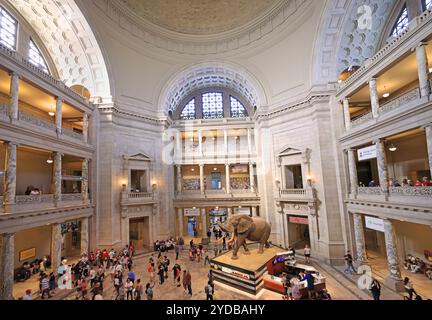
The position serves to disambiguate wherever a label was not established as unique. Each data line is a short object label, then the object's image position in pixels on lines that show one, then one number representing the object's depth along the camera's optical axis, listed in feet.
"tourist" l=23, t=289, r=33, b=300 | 28.19
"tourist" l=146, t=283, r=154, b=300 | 31.30
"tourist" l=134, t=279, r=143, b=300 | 30.82
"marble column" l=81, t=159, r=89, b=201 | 52.25
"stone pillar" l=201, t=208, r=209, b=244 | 79.39
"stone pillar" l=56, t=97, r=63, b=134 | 44.66
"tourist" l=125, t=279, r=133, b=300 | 32.51
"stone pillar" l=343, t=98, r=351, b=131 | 49.00
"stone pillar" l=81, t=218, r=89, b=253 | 51.93
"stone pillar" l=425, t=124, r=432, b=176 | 29.40
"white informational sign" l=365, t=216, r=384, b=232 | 38.90
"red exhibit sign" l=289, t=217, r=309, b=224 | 57.28
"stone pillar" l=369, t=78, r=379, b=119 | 39.73
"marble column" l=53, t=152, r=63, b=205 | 43.27
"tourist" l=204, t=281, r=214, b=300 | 31.59
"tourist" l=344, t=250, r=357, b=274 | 43.98
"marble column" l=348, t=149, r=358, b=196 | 47.78
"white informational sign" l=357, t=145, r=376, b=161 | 40.78
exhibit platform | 34.55
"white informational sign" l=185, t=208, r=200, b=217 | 72.18
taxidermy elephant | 40.27
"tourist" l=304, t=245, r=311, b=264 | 49.16
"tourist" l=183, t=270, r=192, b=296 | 35.78
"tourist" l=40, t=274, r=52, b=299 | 34.09
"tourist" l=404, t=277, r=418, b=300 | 29.54
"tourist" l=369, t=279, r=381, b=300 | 30.91
